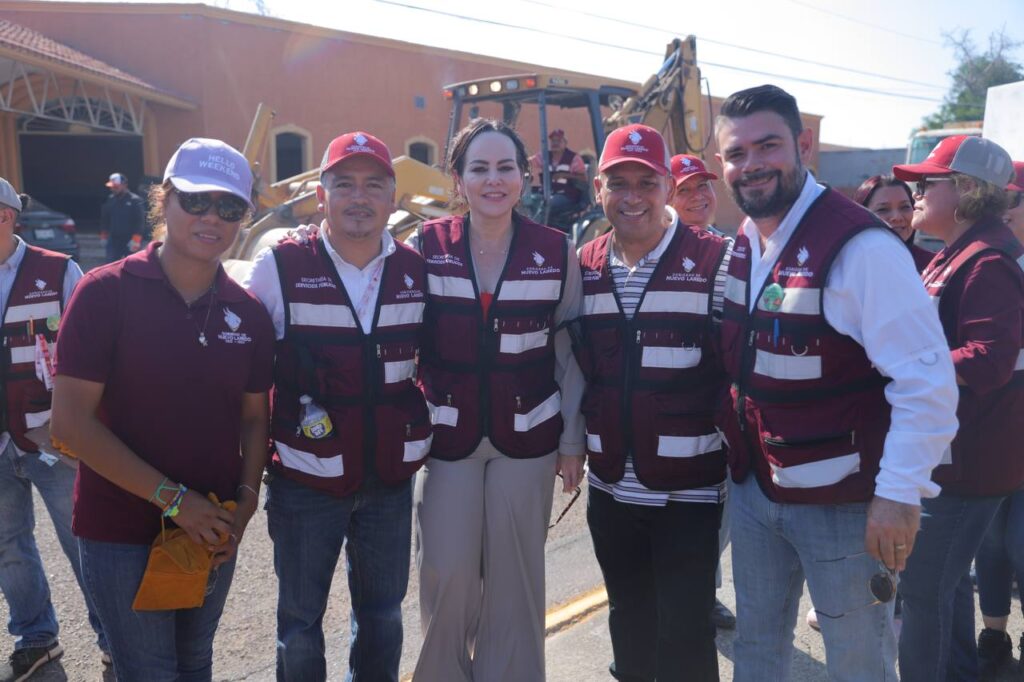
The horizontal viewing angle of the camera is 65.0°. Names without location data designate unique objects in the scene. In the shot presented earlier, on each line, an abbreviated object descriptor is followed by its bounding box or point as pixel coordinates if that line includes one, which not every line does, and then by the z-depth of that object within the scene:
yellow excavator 9.80
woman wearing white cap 2.35
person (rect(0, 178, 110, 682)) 3.43
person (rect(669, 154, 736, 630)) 4.63
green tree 47.41
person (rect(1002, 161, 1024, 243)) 3.54
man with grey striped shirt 2.88
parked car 14.28
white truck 9.20
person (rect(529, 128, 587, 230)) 9.91
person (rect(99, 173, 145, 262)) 14.81
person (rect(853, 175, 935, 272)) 4.29
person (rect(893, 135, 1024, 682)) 2.79
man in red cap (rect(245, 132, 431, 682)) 2.83
